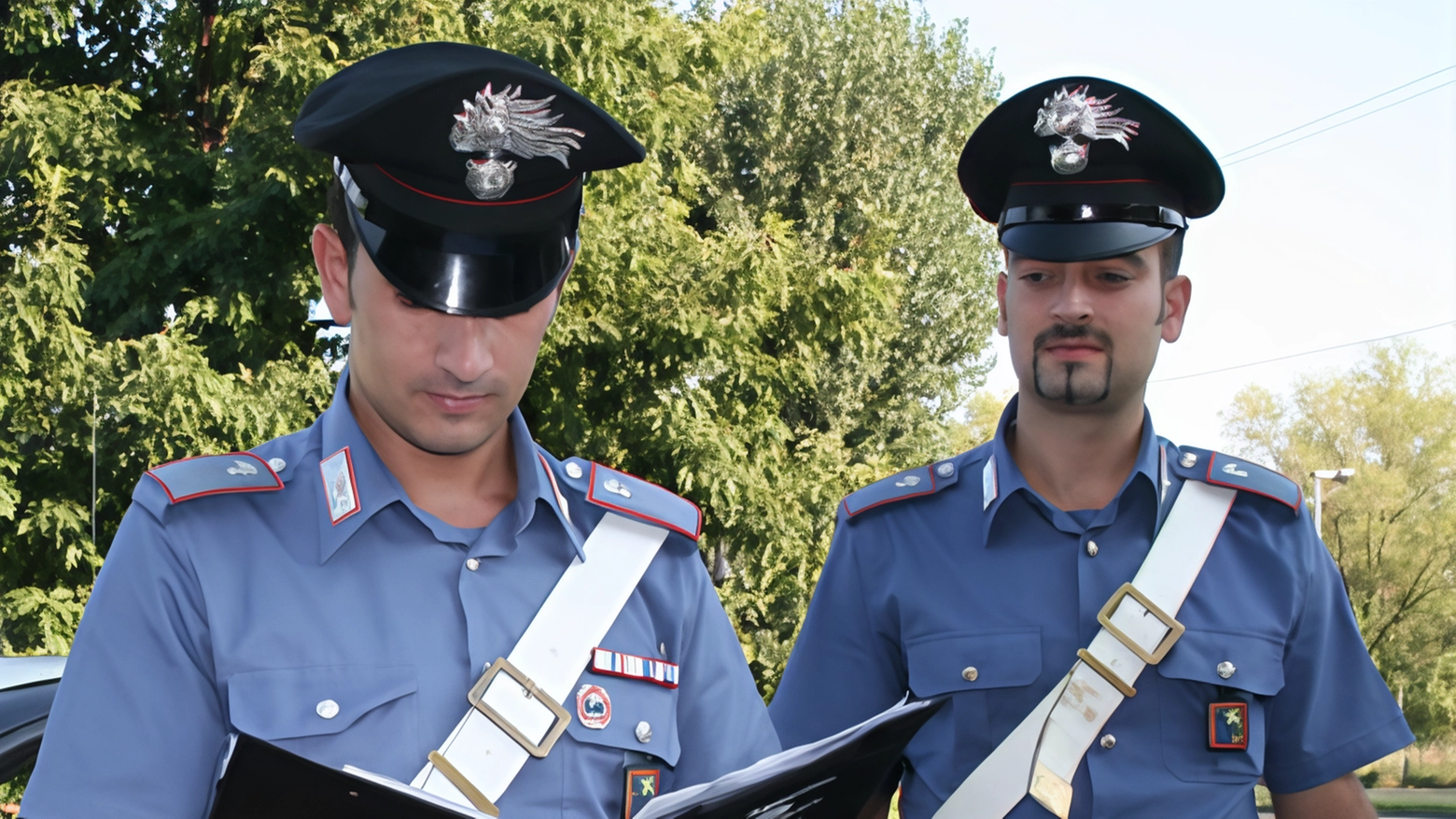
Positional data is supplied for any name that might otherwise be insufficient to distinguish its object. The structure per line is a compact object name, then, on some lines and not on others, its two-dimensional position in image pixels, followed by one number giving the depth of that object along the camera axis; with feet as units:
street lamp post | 87.54
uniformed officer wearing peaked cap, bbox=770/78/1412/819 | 7.71
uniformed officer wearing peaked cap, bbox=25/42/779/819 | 5.35
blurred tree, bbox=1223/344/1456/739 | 88.02
